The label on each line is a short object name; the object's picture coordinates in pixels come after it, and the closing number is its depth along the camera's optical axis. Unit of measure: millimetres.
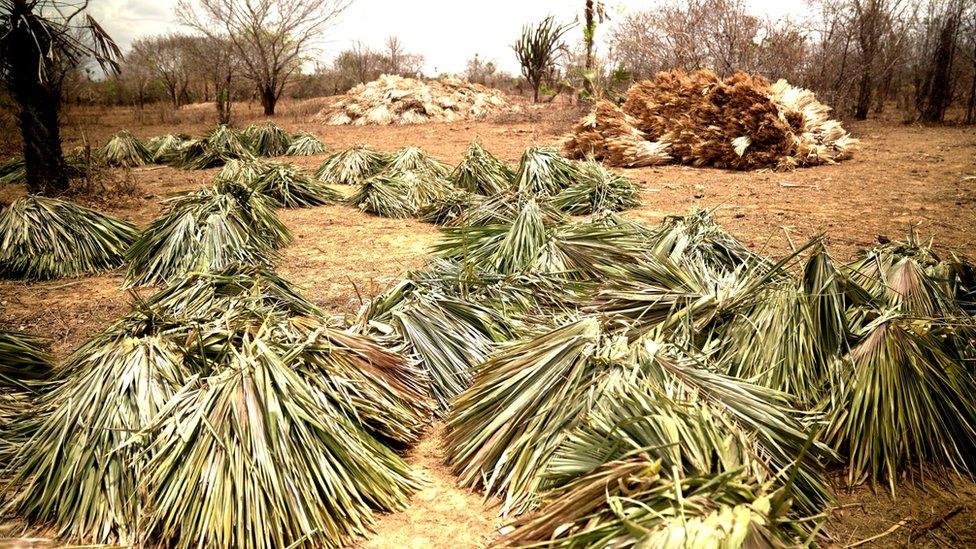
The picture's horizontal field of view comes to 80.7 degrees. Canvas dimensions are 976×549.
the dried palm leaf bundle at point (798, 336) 2225
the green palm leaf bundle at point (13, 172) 8148
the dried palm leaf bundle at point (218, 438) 1820
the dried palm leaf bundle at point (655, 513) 1253
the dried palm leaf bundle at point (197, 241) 4457
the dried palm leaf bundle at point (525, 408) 1968
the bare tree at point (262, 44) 18547
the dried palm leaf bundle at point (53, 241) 4629
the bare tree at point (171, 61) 22766
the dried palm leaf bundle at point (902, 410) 2049
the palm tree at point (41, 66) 6109
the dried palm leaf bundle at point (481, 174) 6840
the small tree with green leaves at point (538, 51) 17984
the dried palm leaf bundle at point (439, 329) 2705
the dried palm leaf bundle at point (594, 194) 5762
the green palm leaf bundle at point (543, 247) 3404
